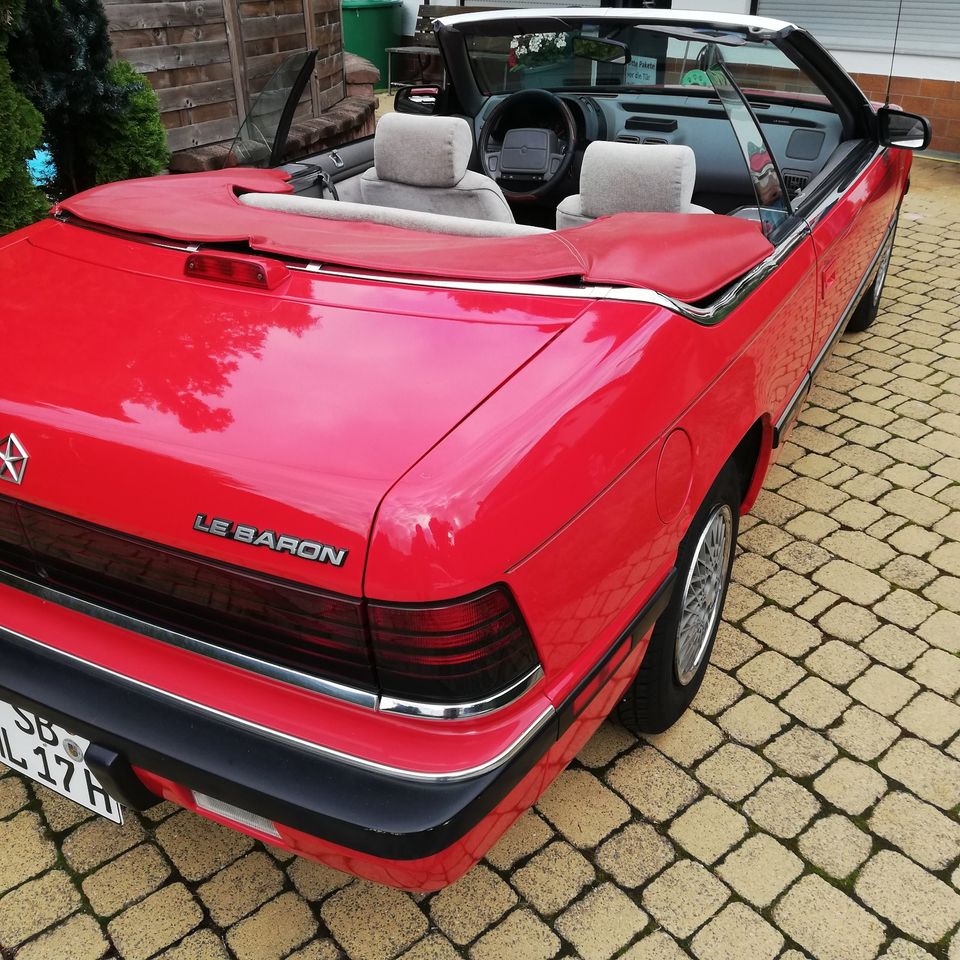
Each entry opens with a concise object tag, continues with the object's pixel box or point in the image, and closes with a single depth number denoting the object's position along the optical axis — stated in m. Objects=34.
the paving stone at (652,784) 2.46
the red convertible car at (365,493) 1.59
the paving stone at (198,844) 2.33
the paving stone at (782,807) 2.40
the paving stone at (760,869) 2.23
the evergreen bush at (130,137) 4.89
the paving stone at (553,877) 2.23
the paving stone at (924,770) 2.48
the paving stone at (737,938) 2.09
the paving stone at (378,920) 2.14
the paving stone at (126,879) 2.23
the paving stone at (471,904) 2.17
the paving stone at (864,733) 2.63
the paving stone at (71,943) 2.12
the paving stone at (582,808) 2.40
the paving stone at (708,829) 2.34
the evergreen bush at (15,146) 4.17
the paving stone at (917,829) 2.31
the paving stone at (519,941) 2.11
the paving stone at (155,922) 2.13
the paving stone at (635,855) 2.28
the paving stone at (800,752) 2.57
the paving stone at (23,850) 2.29
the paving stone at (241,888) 2.22
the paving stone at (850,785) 2.46
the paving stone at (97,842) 2.34
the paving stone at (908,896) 2.15
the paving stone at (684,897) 2.17
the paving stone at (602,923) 2.12
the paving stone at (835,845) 2.29
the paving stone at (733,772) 2.51
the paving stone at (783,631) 3.01
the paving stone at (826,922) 2.10
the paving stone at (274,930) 2.13
